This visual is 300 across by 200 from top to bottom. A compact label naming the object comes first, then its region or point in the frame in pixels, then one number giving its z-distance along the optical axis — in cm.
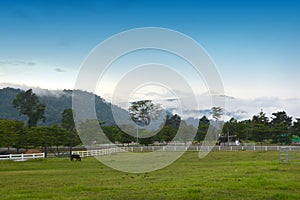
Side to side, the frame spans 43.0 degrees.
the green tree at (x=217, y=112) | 8587
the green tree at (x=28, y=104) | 9646
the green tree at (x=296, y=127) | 7731
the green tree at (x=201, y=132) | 7964
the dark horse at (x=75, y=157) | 3780
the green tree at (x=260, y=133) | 7538
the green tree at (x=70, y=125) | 5635
